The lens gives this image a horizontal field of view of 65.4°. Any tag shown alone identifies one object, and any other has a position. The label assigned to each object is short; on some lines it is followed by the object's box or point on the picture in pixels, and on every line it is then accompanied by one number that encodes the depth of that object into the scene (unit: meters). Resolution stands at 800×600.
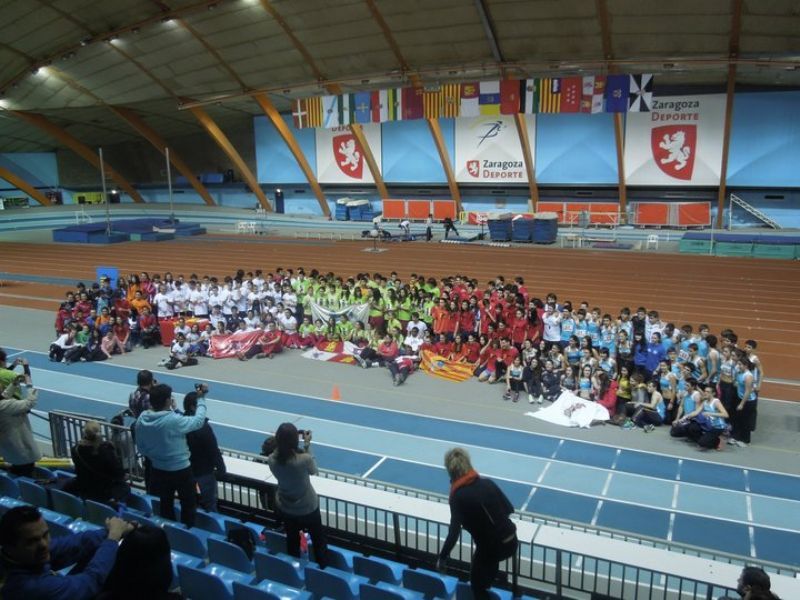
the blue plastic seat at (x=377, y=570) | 4.55
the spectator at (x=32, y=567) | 2.91
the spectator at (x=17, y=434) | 5.84
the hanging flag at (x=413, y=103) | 27.28
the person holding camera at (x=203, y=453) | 5.38
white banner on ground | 9.72
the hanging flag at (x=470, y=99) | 26.25
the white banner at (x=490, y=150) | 34.00
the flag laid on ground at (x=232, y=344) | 13.71
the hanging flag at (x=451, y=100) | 26.70
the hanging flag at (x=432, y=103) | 27.05
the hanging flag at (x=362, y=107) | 28.10
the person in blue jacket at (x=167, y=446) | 5.06
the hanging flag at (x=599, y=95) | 23.78
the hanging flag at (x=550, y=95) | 24.64
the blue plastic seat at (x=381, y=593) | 3.97
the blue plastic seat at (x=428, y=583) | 4.24
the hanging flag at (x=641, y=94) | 23.22
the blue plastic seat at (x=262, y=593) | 3.89
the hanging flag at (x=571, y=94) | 24.20
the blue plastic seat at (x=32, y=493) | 5.39
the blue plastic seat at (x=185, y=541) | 4.71
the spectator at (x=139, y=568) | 2.91
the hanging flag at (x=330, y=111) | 28.81
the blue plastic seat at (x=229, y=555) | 4.53
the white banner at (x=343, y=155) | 37.75
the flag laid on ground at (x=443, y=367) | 12.00
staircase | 29.45
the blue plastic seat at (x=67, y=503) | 5.11
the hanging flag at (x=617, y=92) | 23.48
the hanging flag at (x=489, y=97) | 25.62
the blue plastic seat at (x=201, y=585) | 3.99
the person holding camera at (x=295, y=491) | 4.60
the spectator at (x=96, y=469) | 5.02
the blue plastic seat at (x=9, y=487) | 5.67
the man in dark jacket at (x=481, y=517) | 3.91
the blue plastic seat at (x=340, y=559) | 4.84
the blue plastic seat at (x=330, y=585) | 4.14
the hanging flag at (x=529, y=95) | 25.06
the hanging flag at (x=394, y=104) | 27.64
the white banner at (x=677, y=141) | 29.44
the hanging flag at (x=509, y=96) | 25.28
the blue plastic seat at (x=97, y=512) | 4.86
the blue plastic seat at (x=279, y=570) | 4.40
